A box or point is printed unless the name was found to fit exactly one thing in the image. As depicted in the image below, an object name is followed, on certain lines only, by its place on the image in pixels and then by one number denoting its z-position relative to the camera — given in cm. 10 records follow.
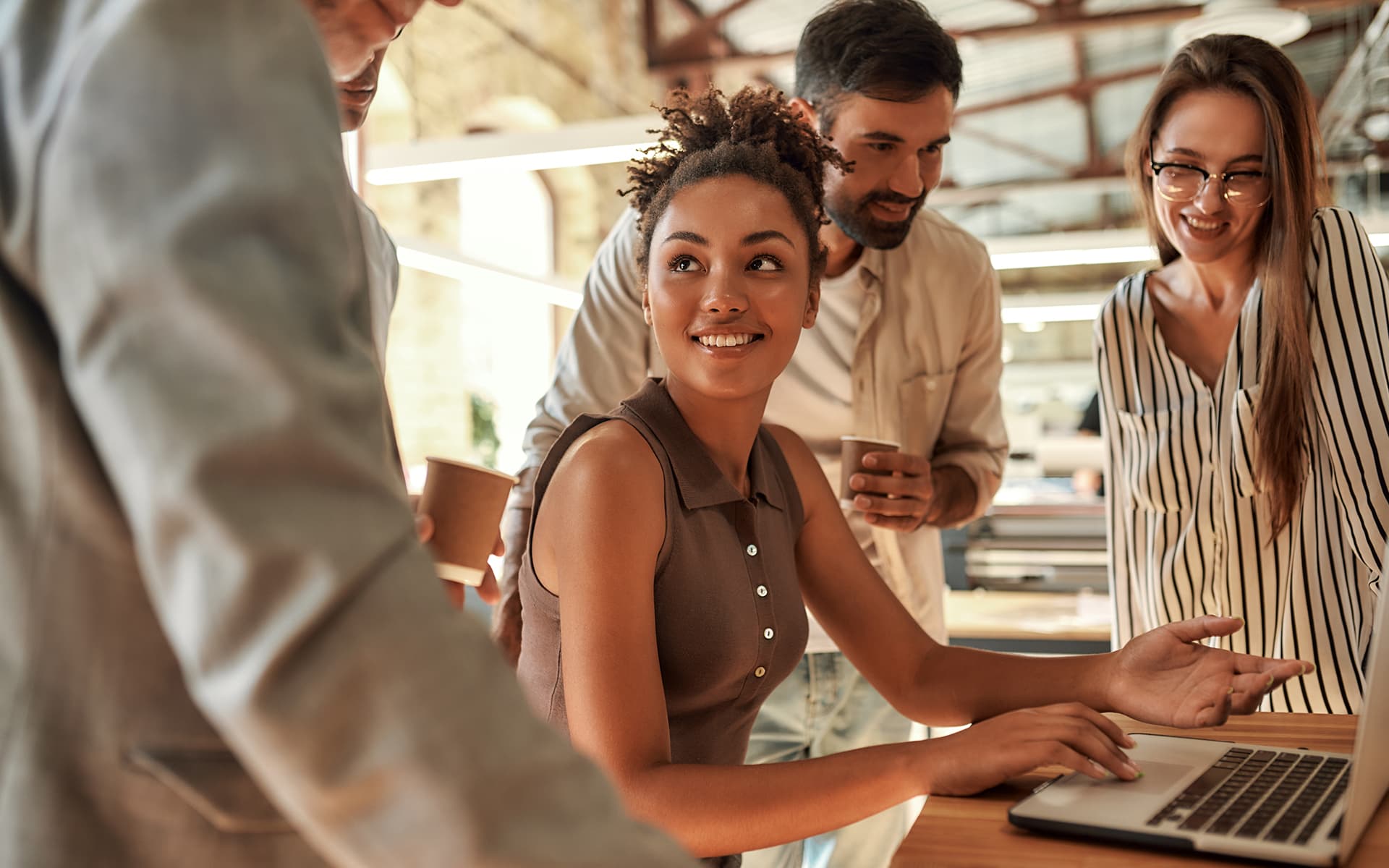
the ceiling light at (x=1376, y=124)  832
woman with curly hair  117
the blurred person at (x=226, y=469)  51
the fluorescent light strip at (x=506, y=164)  258
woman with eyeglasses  188
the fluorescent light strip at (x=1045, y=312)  366
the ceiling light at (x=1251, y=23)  491
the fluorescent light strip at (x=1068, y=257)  284
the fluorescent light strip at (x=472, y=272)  235
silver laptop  94
